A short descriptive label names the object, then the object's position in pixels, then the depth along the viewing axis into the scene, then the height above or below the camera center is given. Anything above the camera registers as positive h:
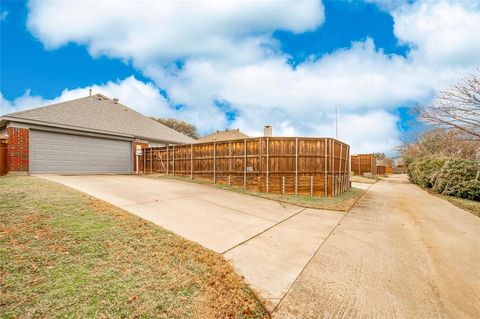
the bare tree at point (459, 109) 9.52 +2.27
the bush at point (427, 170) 14.50 -0.86
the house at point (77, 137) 12.02 +1.40
